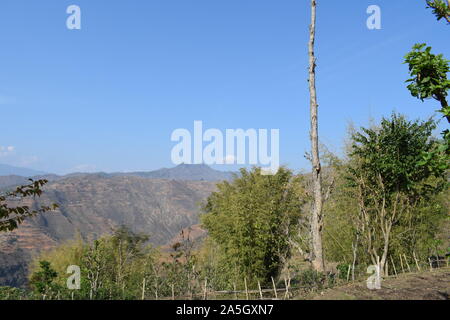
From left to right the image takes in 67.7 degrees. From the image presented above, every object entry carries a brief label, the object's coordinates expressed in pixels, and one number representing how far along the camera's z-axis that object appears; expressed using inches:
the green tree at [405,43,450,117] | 190.5
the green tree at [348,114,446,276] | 522.0
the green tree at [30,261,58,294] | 1047.5
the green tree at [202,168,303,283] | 748.6
